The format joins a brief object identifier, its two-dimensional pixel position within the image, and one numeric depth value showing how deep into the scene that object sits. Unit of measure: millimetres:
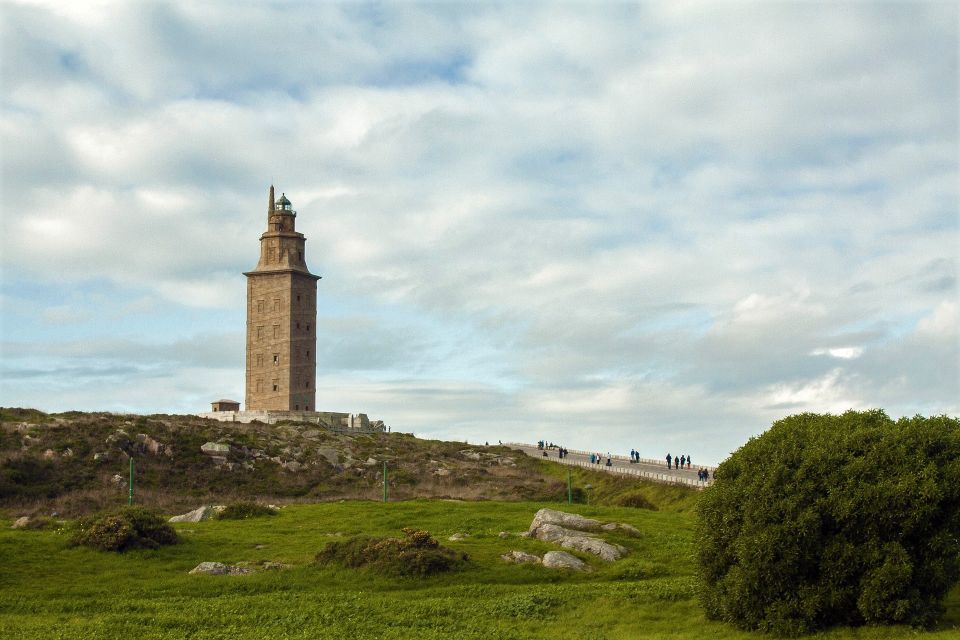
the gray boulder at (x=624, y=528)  38306
